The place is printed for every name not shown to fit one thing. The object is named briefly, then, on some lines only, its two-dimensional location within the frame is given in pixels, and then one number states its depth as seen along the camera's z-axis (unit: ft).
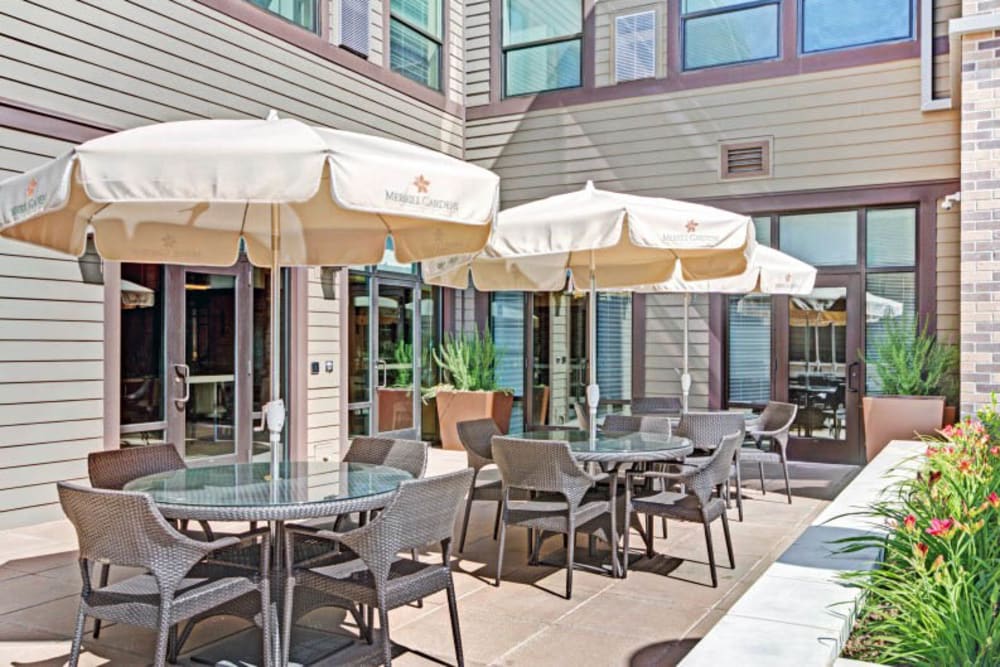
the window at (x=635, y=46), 33.47
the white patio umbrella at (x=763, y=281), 23.89
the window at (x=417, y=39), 33.47
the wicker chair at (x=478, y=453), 17.87
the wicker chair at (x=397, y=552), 10.25
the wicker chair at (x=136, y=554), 9.71
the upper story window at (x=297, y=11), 27.50
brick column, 24.38
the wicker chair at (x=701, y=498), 15.14
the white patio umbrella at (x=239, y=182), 10.57
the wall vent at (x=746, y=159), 31.30
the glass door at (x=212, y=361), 24.13
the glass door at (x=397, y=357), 32.68
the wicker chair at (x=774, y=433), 22.38
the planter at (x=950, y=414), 27.07
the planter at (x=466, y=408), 33.76
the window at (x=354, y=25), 30.01
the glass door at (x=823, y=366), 29.99
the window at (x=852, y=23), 29.27
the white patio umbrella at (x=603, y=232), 15.90
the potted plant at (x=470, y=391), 33.86
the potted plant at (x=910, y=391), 26.84
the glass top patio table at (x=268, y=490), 10.56
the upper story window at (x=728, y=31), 31.55
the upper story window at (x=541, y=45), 35.42
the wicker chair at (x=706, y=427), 19.20
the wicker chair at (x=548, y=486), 14.66
